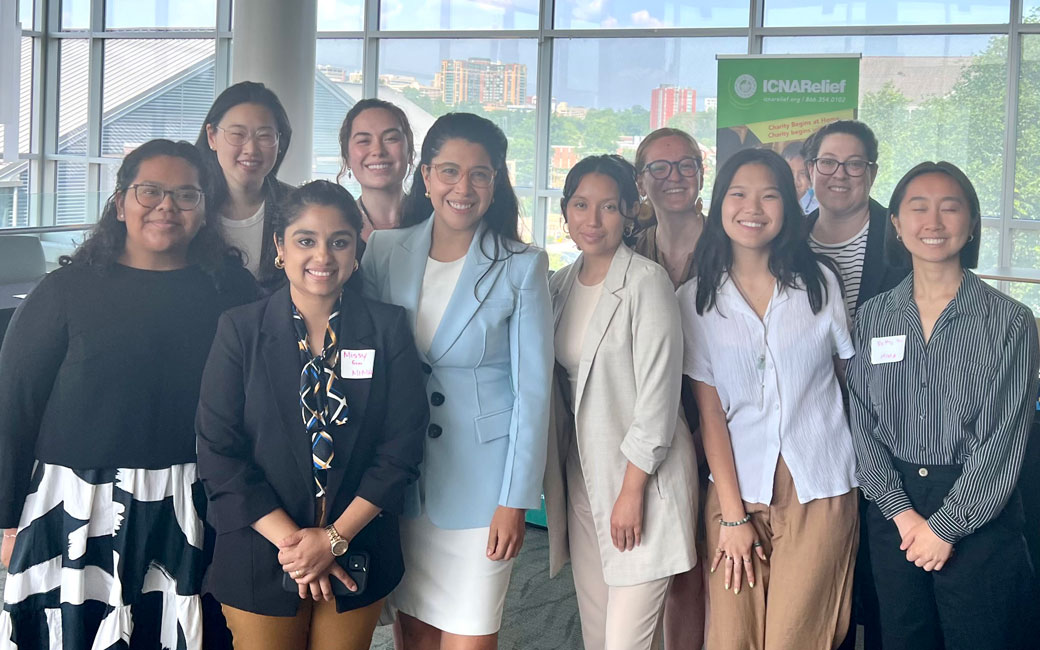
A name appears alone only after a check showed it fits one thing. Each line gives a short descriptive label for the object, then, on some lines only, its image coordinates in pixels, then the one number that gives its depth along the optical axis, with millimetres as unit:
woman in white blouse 2424
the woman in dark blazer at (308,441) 2225
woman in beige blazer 2455
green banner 6023
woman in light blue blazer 2400
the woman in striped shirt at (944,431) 2248
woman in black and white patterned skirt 2281
